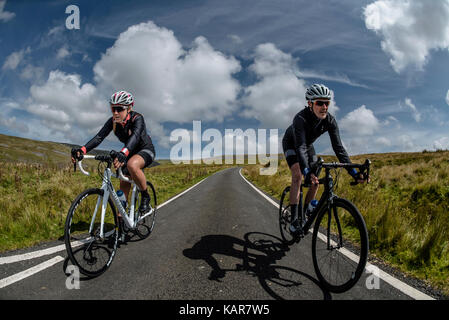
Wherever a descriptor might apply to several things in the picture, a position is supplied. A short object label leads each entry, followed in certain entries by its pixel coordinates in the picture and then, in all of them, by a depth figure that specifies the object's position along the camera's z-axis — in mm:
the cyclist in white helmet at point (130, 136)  3906
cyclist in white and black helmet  3621
